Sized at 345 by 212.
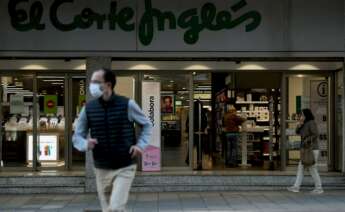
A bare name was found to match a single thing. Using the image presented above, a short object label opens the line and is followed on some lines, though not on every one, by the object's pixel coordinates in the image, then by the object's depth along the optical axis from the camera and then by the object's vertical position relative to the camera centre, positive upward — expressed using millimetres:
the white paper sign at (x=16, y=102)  15016 +198
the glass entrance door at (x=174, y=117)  14750 -175
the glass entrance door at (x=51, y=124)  15055 -343
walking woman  12883 -800
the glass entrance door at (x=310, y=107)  15008 +38
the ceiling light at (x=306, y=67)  14750 +1025
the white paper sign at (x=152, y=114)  14625 -99
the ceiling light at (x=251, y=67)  14844 +1036
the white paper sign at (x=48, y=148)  15086 -934
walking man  6254 -247
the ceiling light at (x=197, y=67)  14735 +1027
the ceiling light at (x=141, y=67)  14578 +1020
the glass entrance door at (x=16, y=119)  14953 -216
